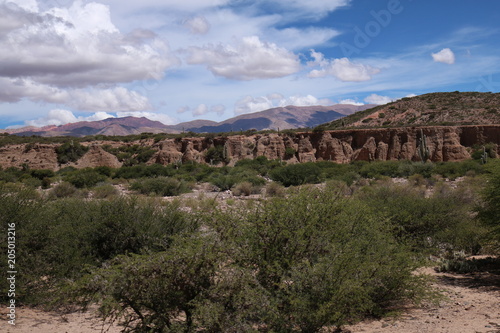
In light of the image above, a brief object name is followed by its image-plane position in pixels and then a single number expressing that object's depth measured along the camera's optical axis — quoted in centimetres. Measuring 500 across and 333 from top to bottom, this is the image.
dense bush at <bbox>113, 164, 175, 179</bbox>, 3697
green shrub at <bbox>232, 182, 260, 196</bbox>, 2512
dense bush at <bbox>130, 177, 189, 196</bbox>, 2516
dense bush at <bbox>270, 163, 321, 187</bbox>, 2972
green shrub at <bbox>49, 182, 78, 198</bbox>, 2331
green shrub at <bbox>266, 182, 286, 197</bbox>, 2310
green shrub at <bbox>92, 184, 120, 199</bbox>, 2225
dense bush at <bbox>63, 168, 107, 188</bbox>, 2930
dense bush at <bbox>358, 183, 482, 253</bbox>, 1163
